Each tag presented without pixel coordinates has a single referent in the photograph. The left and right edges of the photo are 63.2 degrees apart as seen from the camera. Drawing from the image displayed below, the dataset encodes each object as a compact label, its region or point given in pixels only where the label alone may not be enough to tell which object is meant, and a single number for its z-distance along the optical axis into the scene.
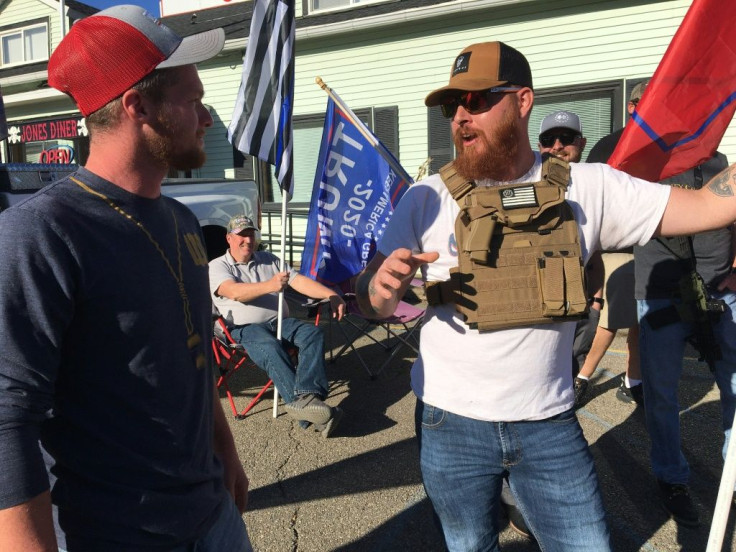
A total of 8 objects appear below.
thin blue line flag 4.64
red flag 2.28
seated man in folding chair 4.46
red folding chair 4.88
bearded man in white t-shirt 1.86
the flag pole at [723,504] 1.84
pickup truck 6.83
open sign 13.34
